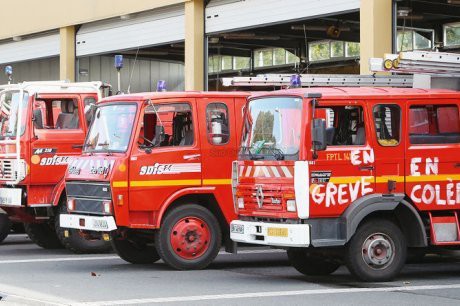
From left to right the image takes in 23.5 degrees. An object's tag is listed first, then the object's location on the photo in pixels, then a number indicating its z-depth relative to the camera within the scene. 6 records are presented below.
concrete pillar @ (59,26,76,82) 31.44
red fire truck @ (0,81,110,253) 18.02
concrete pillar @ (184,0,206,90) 25.97
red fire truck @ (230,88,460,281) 13.25
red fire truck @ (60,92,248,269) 15.20
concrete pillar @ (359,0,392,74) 20.22
